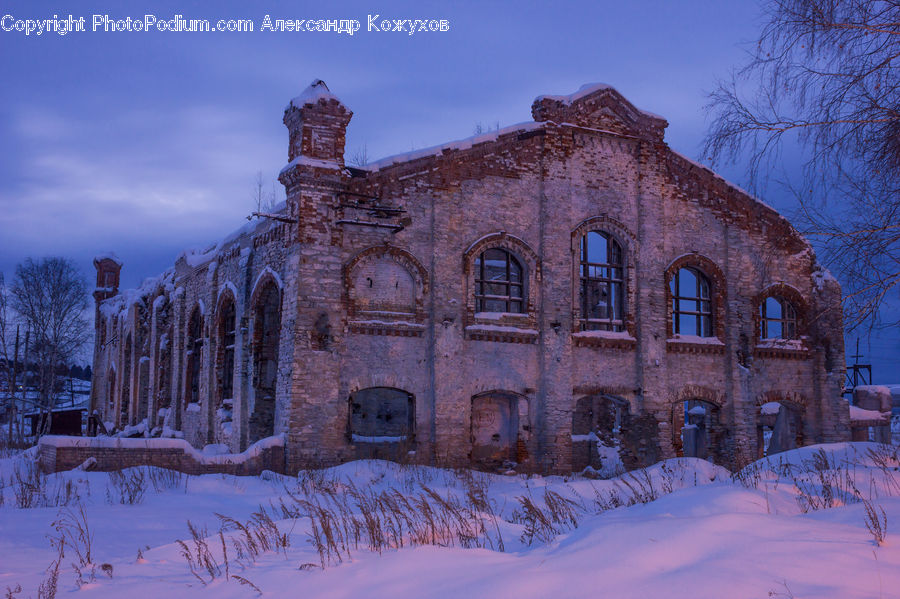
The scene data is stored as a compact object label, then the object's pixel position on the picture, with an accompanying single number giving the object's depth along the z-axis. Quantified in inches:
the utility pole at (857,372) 1269.7
